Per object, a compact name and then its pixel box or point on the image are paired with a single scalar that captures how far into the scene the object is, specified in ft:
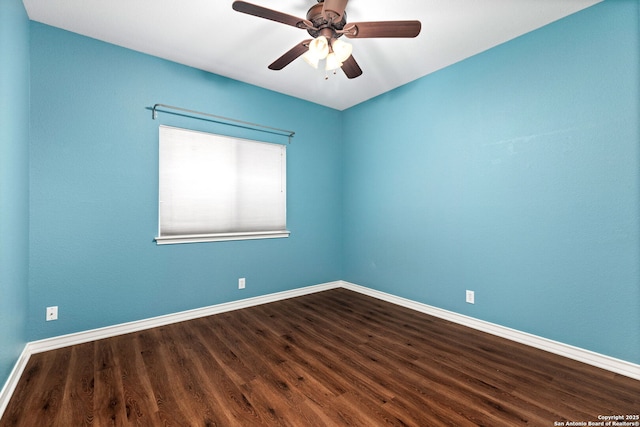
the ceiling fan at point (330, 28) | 5.67
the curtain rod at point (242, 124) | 8.99
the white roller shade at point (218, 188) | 9.28
